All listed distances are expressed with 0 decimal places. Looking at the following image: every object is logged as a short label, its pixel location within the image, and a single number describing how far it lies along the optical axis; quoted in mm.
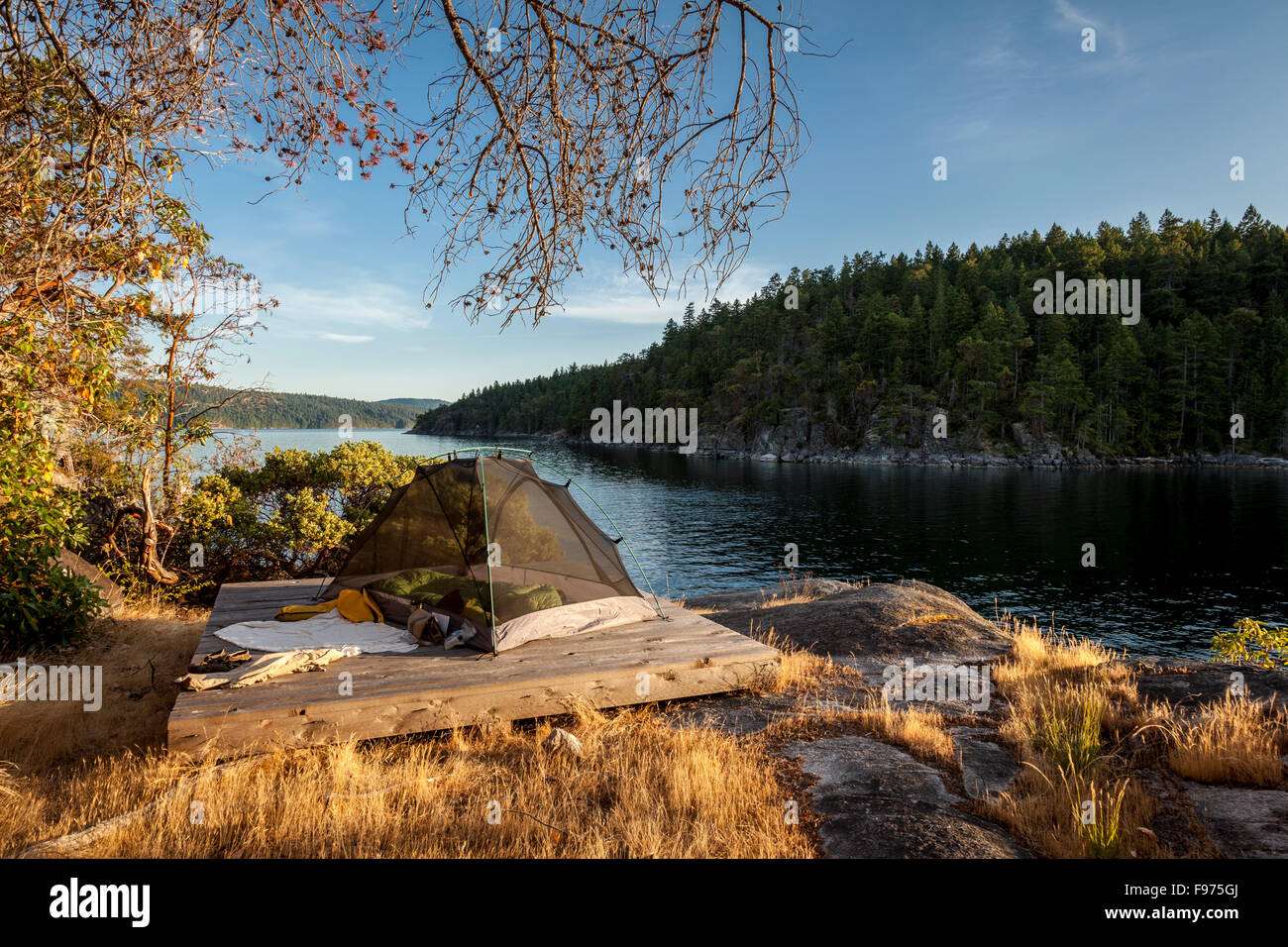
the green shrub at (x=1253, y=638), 9758
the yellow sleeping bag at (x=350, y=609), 7566
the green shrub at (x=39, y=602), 6965
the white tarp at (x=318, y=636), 6504
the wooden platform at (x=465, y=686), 4855
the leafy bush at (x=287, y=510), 11086
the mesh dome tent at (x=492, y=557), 6906
